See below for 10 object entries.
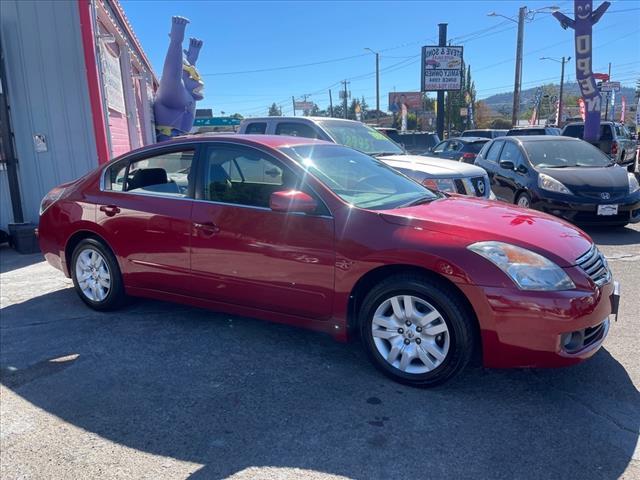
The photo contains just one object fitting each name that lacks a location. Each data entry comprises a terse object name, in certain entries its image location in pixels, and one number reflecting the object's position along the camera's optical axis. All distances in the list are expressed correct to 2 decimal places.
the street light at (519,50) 28.55
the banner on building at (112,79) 9.27
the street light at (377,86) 51.12
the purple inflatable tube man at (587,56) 16.08
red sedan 3.06
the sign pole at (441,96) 17.23
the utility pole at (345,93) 75.64
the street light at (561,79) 43.31
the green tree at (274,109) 104.38
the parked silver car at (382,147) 7.22
